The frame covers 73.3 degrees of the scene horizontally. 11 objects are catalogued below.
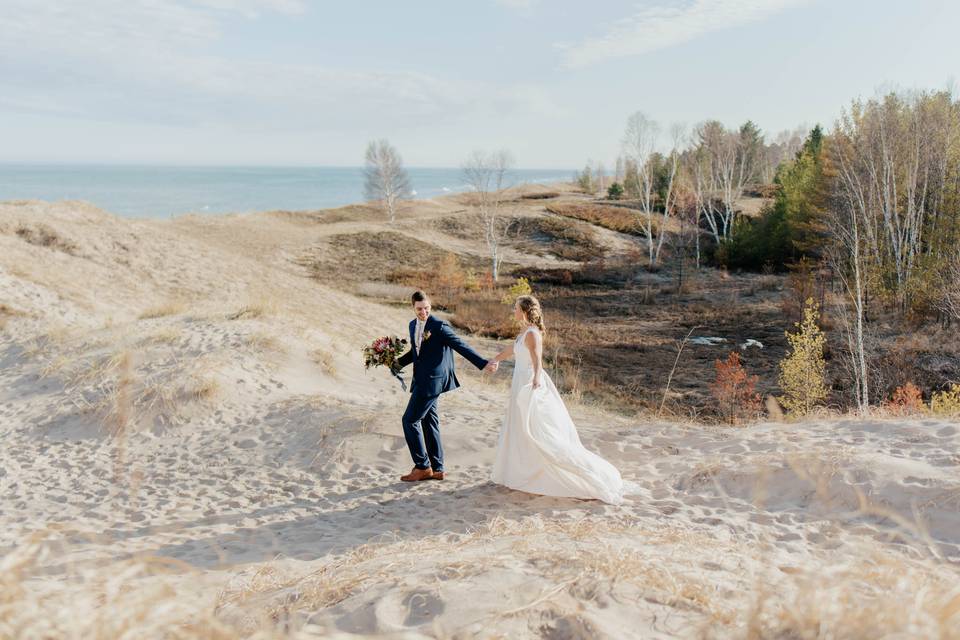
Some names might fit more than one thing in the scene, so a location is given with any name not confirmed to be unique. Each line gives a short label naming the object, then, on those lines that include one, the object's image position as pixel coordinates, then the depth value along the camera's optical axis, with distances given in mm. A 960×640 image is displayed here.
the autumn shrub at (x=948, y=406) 10033
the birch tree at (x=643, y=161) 39188
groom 7180
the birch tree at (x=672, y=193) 39938
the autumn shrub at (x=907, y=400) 10270
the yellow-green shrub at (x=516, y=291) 27772
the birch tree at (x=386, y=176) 54500
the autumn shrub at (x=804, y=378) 15117
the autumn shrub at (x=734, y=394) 15054
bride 6527
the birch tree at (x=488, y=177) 38031
